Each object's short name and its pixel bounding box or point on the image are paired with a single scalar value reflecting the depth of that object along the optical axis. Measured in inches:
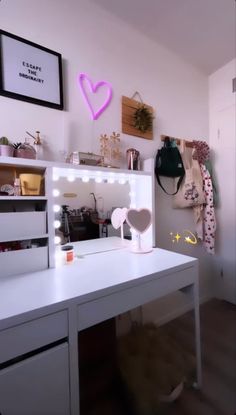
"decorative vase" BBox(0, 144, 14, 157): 35.5
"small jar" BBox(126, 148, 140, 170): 53.9
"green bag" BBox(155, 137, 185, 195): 62.7
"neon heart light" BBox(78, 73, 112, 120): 49.8
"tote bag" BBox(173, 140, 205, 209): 68.0
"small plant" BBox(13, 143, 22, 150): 37.8
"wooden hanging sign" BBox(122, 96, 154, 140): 57.2
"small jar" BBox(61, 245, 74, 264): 42.8
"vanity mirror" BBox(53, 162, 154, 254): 47.1
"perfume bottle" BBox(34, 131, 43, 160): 41.5
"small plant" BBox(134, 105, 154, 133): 58.5
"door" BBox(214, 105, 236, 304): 74.8
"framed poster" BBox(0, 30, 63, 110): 40.3
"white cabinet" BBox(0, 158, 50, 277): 34.9
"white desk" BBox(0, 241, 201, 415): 24.6
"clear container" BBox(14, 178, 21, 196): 37.4
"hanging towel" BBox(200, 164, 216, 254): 73.2
